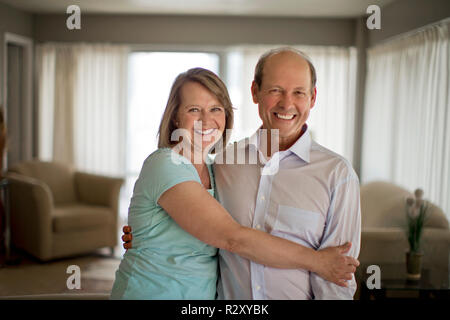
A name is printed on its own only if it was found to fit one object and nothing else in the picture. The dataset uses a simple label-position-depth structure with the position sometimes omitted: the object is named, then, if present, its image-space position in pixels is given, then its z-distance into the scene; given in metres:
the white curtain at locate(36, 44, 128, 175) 4.62
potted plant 2.29
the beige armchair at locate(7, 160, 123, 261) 3.33
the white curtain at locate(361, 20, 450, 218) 3.01
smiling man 1.14
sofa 2.44
